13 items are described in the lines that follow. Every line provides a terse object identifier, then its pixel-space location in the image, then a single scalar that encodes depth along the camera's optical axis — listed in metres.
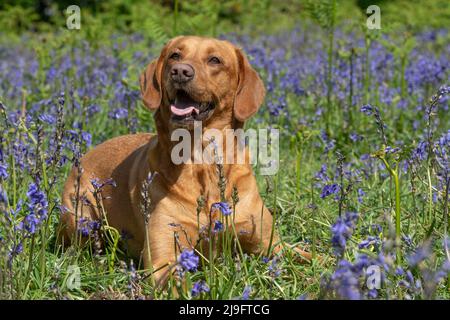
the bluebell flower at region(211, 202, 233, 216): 3.11
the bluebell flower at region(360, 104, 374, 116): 3.49
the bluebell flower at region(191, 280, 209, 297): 2.80
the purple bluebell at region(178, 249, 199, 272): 2.67
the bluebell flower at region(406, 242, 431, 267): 2.24
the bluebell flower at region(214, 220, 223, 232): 3.20
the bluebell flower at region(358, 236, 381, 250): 2.96
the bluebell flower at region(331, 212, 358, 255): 2.40
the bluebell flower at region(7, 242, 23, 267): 3.02
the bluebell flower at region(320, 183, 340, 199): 3.52
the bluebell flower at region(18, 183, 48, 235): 3.00
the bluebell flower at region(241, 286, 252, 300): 2.94
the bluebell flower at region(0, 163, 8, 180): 3.10
